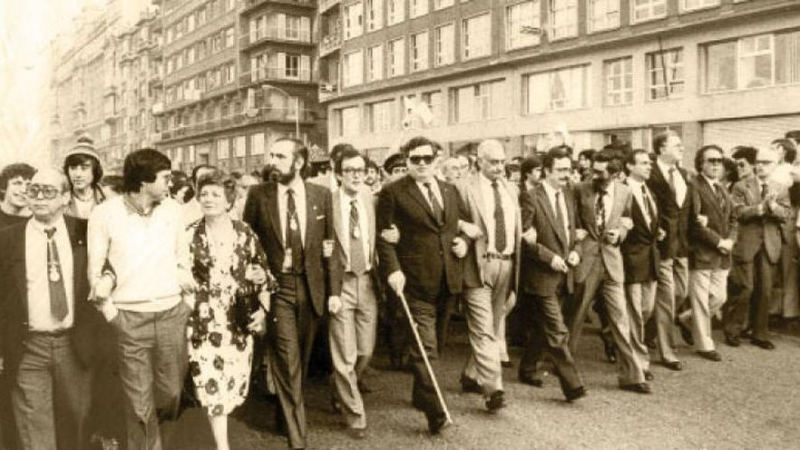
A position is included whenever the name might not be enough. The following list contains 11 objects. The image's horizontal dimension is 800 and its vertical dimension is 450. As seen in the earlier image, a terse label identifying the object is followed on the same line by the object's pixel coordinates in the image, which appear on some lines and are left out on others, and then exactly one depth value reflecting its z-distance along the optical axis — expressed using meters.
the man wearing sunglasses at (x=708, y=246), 8.64
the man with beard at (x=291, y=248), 5.71
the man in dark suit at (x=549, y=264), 6.82
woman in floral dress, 5.31
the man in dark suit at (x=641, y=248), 7.73
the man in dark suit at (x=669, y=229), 8.21
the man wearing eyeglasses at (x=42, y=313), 4.80
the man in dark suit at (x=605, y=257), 7.26
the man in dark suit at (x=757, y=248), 9.35
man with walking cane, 6.41
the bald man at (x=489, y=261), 6.49
